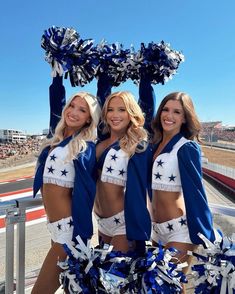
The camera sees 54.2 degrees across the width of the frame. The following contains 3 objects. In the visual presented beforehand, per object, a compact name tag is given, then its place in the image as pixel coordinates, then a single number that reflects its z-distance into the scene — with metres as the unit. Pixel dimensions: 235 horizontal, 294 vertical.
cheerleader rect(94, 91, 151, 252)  1.35
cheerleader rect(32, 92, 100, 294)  1.37
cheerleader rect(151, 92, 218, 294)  1.36
